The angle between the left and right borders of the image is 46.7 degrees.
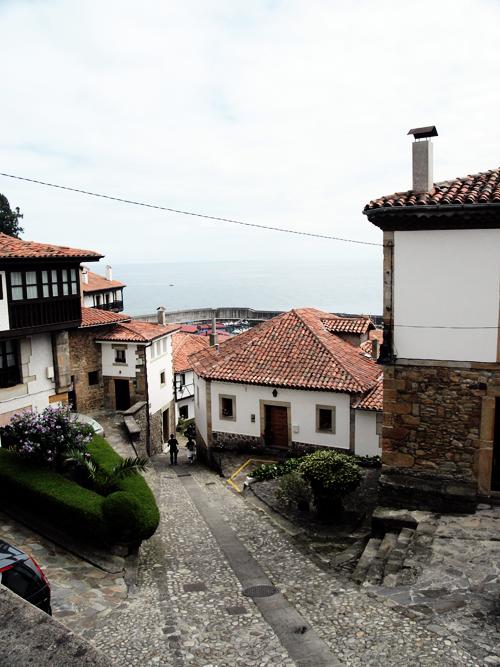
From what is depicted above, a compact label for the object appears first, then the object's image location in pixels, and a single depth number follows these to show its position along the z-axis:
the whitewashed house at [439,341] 12.74
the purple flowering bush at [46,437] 14.30
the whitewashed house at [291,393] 21.12
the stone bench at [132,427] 27.59
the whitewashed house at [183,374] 45.53
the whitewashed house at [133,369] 32.06
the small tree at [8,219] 48.12
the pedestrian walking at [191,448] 27.95
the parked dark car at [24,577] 8.13
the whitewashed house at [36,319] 21.16
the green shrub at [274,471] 19.62
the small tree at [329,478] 14.82
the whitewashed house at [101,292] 44.76
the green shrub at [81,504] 11.91
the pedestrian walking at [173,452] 26.75
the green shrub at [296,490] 15.85
